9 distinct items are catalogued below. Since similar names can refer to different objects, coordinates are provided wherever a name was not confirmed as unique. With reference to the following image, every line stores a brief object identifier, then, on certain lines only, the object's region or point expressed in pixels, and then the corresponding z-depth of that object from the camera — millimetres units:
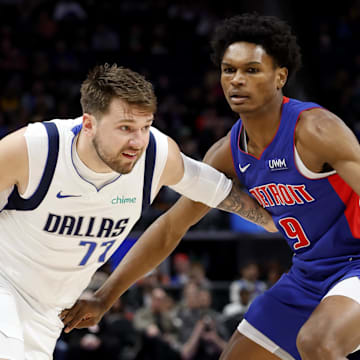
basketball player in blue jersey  6660
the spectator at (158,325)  13914
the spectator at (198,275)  15803
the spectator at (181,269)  17797
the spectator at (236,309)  15023
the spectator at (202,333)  14172
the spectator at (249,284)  16359
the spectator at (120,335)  13742
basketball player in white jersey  6361
